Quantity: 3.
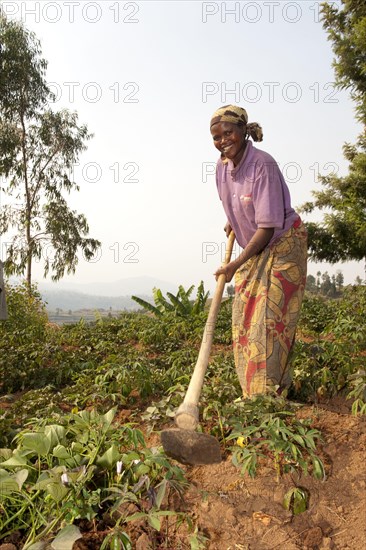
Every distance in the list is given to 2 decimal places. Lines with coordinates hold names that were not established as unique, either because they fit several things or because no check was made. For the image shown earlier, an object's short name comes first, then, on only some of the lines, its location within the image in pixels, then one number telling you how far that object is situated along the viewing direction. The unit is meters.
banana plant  8.64
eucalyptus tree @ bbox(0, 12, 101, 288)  16.19
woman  3.05
